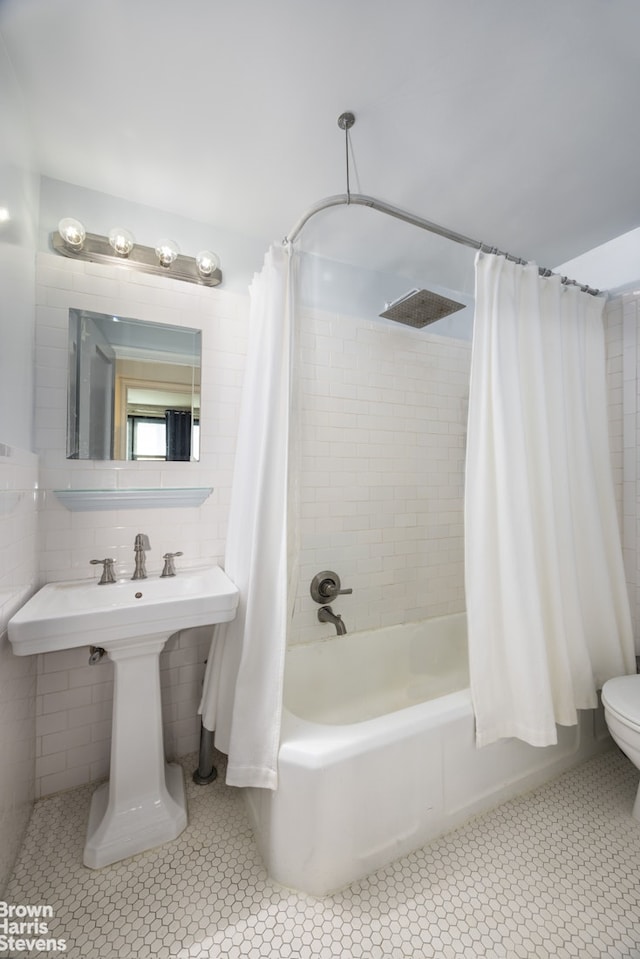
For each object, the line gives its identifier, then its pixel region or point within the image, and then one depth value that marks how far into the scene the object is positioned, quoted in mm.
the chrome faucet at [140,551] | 1551
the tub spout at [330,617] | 1759
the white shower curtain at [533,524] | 1348
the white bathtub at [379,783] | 1132
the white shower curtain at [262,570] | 1209
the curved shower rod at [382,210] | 1216
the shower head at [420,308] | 1766
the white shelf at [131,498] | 1503
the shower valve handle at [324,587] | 1912
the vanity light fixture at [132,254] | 1486
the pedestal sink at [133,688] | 1183
